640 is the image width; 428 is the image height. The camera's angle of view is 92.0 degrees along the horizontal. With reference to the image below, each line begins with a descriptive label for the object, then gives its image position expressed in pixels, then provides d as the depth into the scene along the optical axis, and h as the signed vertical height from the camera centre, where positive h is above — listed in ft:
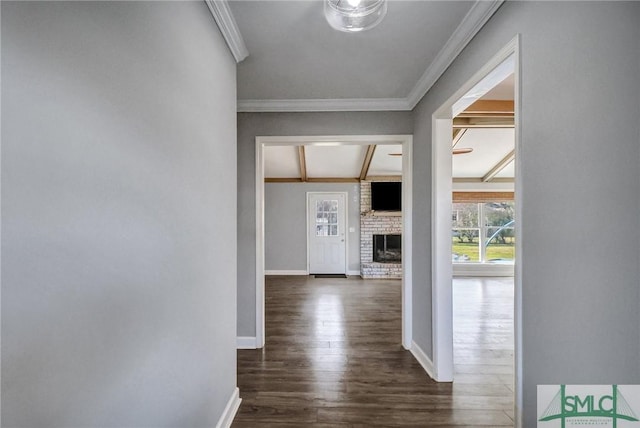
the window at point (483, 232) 24.26 -1.42
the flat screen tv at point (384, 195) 23.47 +1.46
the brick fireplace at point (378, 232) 23.82 -1.43
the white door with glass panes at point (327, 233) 24.43 -1.49
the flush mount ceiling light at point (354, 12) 4.92 +3.24
